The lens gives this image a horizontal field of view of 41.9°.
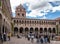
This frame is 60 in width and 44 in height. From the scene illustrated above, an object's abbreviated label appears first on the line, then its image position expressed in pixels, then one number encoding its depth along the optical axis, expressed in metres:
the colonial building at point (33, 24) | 23.49
